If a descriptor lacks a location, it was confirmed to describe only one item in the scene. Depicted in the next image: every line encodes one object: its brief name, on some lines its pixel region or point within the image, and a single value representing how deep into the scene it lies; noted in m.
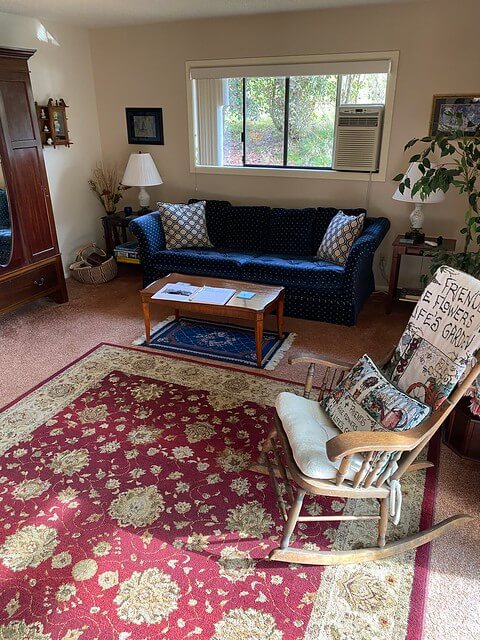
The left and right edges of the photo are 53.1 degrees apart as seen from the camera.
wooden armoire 3.73
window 4.31
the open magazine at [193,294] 3.50
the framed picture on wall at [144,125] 5.14
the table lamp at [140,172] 4.96
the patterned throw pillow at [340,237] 4.10
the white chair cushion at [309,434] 1.87
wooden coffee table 3.34
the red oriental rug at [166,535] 1.75
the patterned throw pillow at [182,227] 4.67
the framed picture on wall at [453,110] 3.94
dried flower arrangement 5.45
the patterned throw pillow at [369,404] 1.91
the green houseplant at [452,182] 2.83
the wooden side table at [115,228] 5.22
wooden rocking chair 1.76
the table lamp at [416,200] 3.90
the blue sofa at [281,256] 4.00
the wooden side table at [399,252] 4.02
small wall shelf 4.63
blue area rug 3.57
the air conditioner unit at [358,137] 4.30
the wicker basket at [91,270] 5.01
